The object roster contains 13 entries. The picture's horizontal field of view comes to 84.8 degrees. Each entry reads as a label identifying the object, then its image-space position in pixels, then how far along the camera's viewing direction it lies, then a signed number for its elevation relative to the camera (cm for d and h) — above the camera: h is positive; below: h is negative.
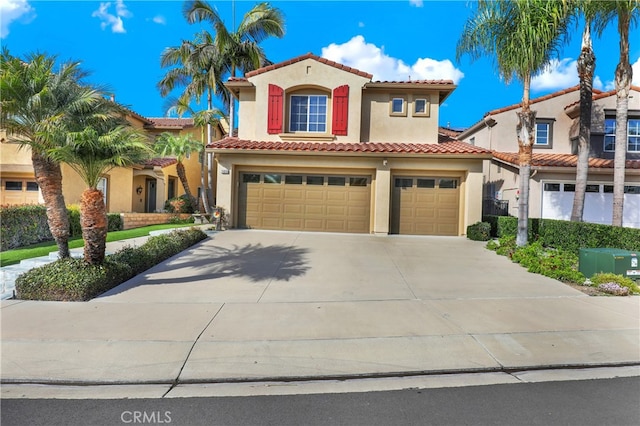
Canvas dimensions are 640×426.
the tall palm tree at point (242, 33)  1862 +957
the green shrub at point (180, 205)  2040 -21
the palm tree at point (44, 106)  710 +195
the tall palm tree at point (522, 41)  1023 +524
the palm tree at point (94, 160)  686 +80
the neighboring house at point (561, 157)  1554 +267
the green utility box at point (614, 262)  775 -110
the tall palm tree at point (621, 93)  1076 +394
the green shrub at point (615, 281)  725 -141
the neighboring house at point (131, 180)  1687 +108
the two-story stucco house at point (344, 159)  1426 +195
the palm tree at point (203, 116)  1998 +501
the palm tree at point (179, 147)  1897 +299
